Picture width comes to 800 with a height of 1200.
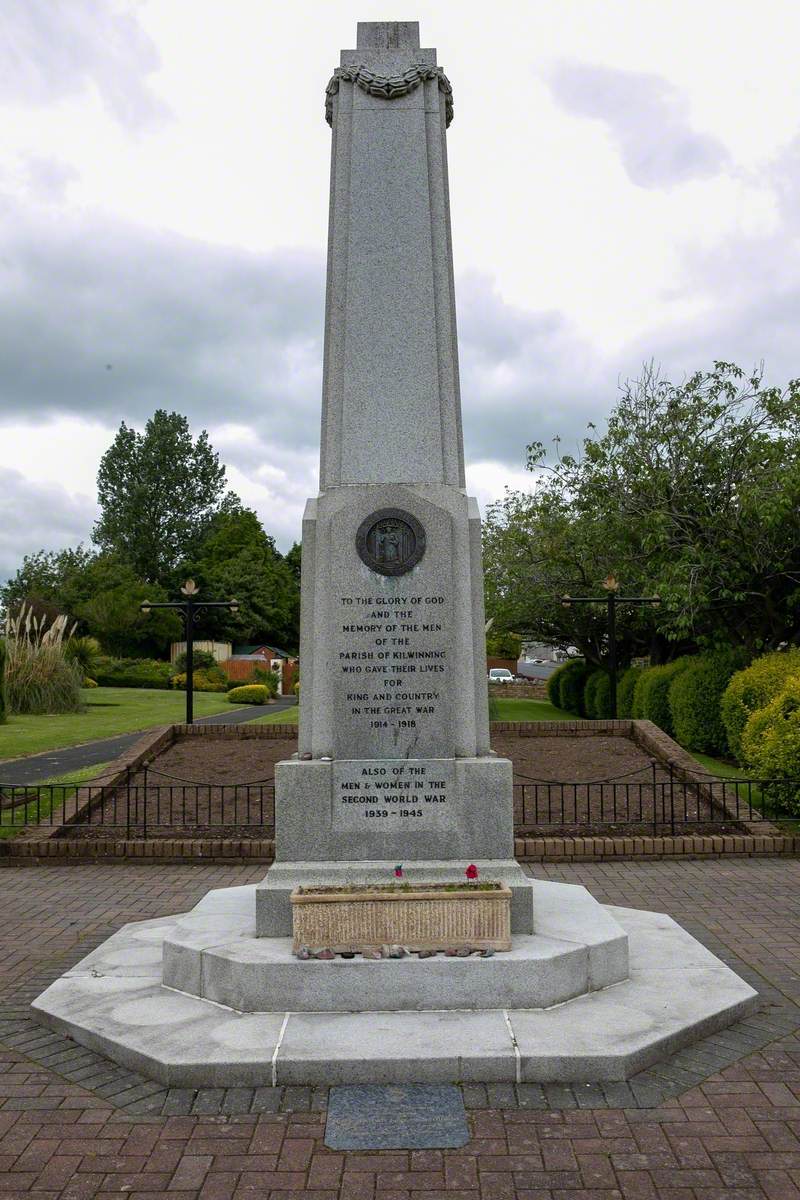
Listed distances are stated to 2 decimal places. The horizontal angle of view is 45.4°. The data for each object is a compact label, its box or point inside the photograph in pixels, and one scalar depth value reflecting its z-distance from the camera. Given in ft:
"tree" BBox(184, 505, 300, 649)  200.75
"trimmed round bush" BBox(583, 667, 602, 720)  89.62
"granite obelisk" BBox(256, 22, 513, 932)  20.83
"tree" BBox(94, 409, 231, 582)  226.17
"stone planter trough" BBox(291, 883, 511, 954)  18.37
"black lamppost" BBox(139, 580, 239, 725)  58.49
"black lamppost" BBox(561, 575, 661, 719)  55.93
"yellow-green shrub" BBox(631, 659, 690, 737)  65.31
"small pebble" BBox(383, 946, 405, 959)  18.04
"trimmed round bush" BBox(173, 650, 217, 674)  153.48
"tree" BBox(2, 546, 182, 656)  175.22
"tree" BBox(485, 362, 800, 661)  52.54
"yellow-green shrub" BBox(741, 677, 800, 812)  38.34
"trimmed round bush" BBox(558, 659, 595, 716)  100.74
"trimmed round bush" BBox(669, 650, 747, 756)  56.34
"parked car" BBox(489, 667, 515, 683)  187.58
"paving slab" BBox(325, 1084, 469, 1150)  13.70
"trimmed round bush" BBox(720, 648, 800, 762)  47.03
